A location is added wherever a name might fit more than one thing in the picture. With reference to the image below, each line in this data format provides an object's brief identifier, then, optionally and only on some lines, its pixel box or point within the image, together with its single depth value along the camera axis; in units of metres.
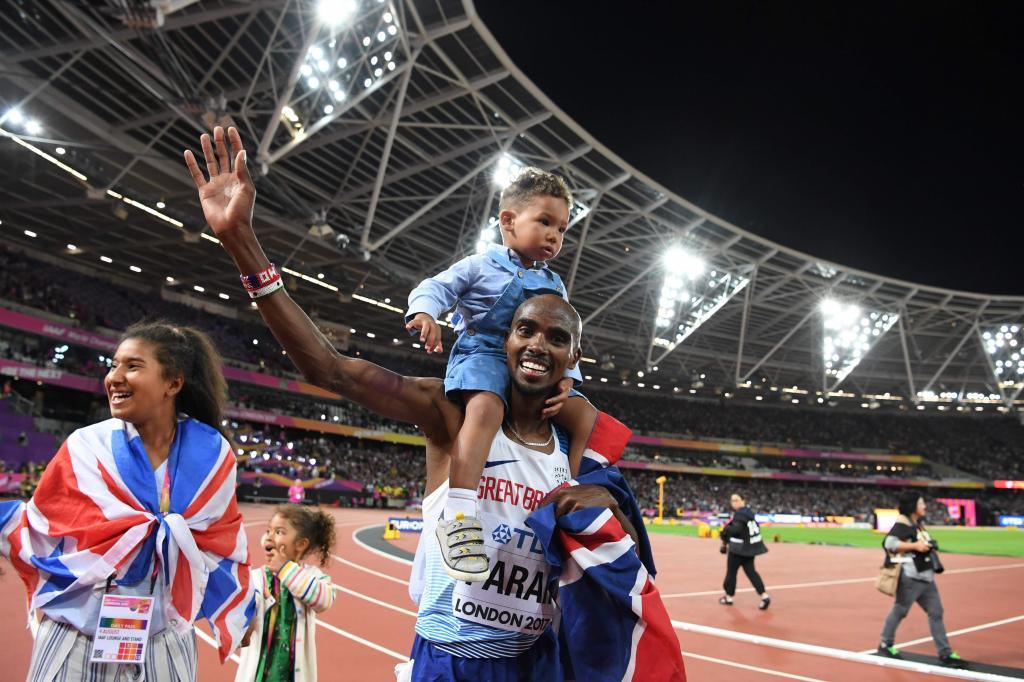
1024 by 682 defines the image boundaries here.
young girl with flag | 2.17
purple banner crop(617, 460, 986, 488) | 56.16
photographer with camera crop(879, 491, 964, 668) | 7.52
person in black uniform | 10.92
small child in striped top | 3.70
